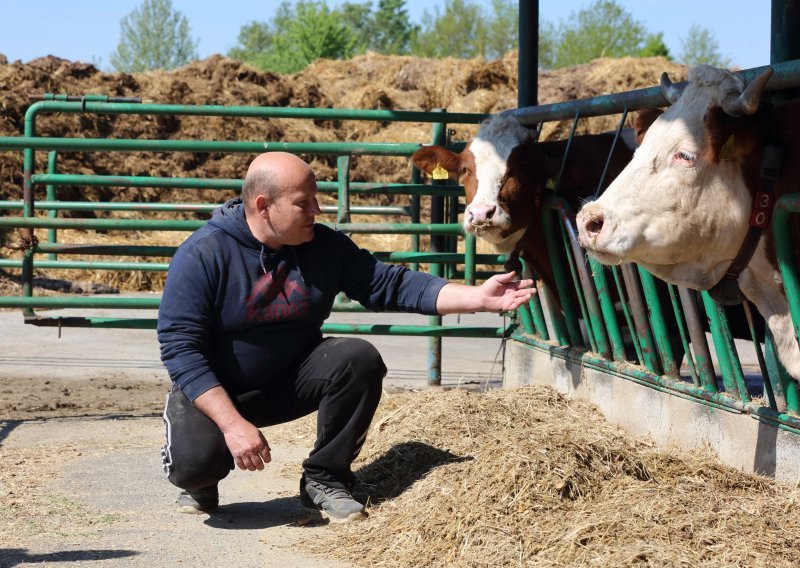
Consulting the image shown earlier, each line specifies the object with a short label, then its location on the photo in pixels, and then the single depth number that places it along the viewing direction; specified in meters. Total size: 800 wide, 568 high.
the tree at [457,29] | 49.06
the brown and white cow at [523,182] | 5.33
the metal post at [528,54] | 6.39
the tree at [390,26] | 73.06
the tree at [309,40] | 45.16
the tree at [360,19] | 73.56
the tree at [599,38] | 44.88
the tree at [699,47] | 51.64
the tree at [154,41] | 52.53
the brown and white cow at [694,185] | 3.24
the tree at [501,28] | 46.44
